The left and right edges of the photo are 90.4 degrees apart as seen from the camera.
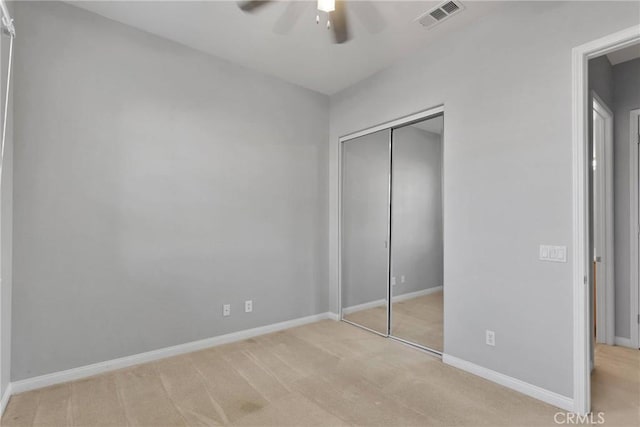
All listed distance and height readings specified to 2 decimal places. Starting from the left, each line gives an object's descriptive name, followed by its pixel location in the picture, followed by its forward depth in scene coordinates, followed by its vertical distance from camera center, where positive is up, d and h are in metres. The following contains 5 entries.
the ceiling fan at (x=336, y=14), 2.39 +1.60
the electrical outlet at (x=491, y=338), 2.52 -1.01
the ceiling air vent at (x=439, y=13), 2.48 +1.61
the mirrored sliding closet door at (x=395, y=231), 3.31 -0.22
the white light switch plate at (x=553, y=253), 2.17 -0.29
